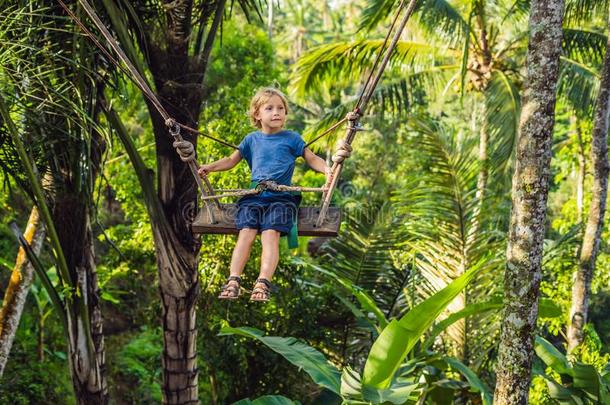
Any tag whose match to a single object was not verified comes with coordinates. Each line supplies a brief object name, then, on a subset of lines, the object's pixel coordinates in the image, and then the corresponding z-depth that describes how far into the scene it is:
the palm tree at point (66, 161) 4.73
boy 4.09
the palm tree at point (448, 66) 10.38
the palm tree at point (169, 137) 5.51
